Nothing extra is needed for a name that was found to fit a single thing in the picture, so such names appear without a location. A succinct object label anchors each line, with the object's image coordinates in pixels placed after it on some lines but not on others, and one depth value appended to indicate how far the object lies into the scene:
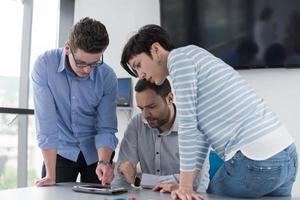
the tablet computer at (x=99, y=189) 1.42
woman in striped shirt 1.20
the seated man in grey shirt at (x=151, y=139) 1.83
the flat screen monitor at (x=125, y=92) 3.18
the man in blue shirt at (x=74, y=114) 1.79
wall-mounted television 2.53
